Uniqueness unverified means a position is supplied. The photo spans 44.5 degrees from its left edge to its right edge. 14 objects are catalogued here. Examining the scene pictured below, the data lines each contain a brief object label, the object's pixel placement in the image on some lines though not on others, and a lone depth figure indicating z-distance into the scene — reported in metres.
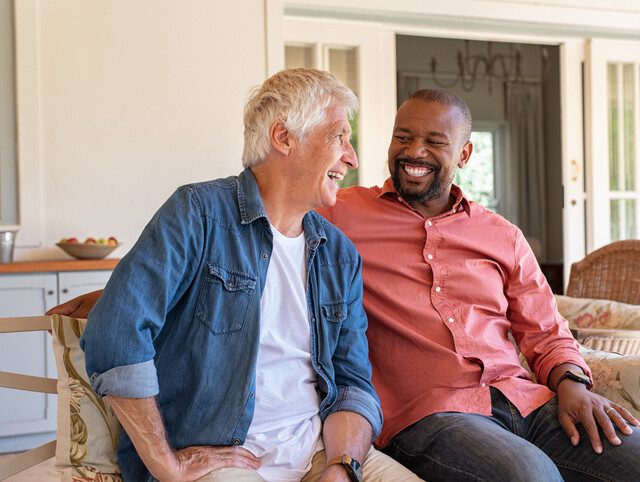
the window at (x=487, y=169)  8.70
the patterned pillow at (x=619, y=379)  1.91
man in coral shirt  1.70
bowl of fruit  3.78
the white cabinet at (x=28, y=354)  3.58
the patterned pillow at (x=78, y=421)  1.55
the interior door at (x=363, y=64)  4.72
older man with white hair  1.40
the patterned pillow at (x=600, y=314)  2.47
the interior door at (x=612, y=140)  5.29
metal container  3.68
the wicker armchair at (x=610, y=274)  2.89
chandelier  8.28
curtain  8.47
